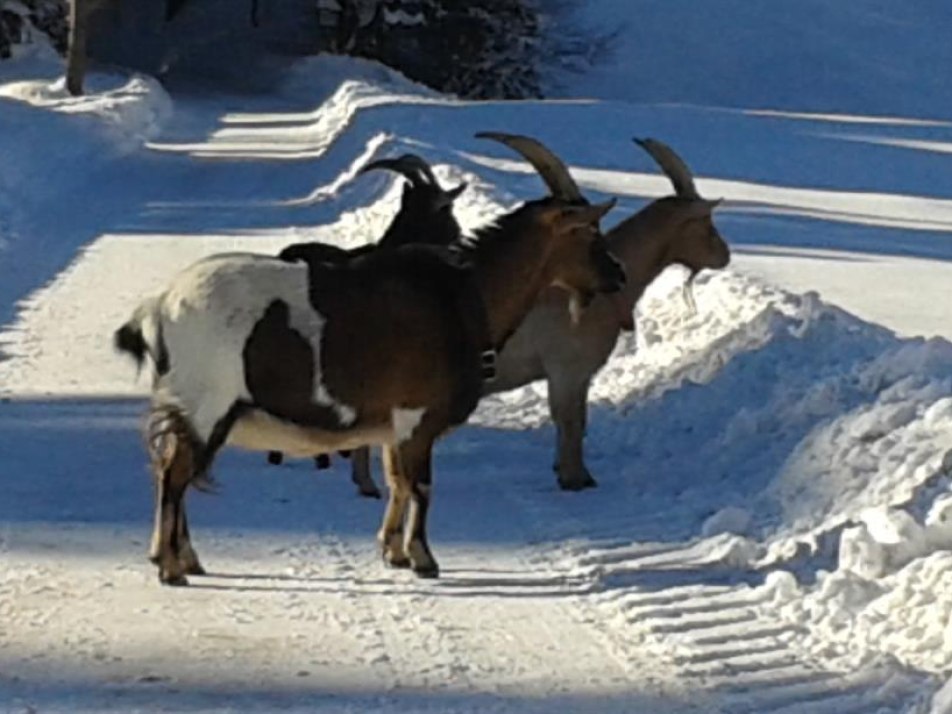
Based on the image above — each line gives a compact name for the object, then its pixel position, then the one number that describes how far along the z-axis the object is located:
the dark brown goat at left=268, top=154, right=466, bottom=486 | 12.47
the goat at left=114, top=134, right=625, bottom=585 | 9.41
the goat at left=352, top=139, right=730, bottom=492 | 12.16
